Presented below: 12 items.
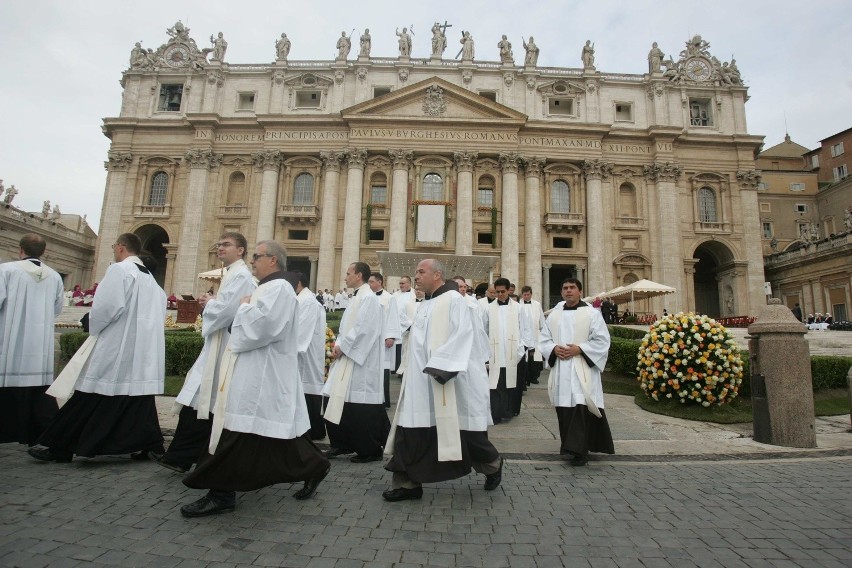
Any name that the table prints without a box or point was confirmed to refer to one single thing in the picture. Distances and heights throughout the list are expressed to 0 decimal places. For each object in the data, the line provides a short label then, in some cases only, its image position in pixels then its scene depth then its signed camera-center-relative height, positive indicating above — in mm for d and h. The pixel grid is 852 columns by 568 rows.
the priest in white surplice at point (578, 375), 5582 -377
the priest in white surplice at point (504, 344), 7918 -24
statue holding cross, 35500 +23102
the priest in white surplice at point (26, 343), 5527 -183
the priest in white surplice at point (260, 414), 3723 -665
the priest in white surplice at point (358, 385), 5617 -591
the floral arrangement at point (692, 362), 8320 -271
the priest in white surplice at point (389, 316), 7203 +370
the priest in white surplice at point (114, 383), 4965 -569
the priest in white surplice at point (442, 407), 4234 -642
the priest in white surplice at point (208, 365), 4352 -318
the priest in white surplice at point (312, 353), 5496 -220
